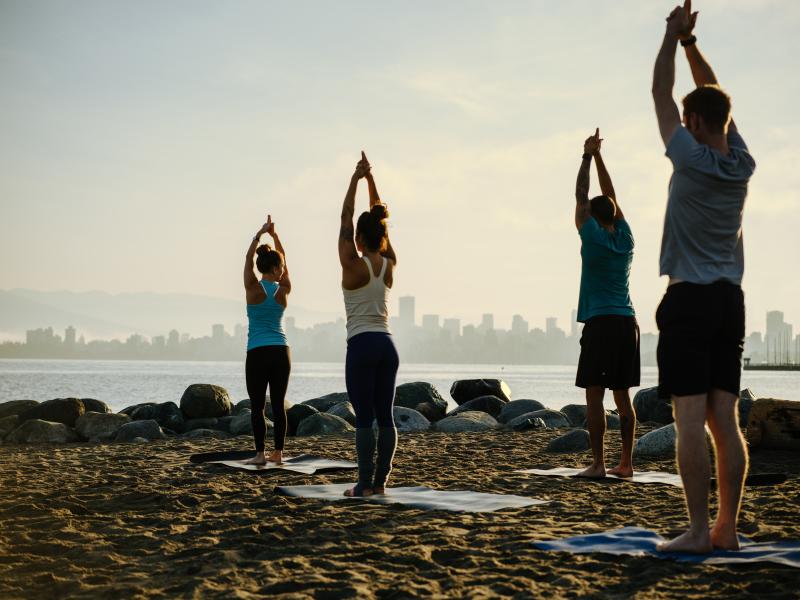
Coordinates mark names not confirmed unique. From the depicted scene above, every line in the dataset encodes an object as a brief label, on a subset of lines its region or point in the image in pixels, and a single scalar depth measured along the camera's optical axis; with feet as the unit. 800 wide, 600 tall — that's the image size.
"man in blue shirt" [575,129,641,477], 21.89
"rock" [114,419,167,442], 41.19
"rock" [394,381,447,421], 53.78
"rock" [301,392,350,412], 55.52
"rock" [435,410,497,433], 42.91
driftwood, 28.12
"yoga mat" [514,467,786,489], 21.96
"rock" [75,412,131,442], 42.55
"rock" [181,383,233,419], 51.08
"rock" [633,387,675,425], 46.68
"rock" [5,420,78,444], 41.24
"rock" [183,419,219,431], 49.23
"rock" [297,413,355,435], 42.22
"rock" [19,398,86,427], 45.85
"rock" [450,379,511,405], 60.59
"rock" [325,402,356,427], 48.01
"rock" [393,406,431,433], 44.40
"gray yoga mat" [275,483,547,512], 18.83
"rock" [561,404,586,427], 48.32
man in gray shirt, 13.19
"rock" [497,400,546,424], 48.32
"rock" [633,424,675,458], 29.68
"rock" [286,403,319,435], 44.80
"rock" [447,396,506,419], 53.26
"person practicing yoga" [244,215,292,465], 25.82
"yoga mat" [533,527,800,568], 13.01
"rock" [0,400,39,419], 50.88
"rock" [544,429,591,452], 31.94
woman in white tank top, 19.63
